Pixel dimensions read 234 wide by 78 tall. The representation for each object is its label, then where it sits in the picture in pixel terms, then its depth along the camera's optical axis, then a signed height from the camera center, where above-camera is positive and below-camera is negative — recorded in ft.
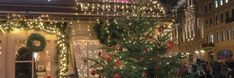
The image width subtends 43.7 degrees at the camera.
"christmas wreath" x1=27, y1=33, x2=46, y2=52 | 26.75 +0.28
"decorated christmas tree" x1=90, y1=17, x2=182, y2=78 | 19.70 -0.81
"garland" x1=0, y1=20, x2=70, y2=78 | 27.40 +0.60
